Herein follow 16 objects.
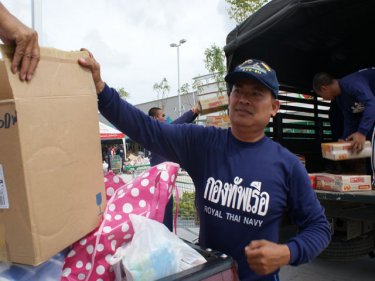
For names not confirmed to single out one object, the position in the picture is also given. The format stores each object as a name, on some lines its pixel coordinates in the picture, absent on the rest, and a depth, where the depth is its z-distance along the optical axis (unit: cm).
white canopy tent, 2122
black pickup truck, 288
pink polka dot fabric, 122
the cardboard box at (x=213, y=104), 394
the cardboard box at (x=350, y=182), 273
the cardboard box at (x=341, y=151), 306
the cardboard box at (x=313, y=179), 303
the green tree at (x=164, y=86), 3298
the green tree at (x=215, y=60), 1021
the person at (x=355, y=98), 321
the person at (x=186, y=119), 430
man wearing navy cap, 155
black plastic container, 111
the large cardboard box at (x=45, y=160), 100
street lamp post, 2826
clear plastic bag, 110
